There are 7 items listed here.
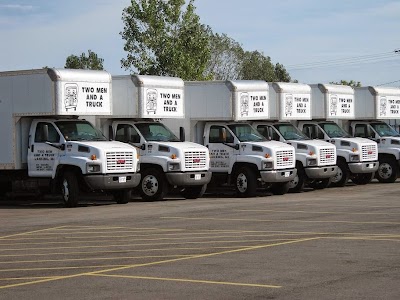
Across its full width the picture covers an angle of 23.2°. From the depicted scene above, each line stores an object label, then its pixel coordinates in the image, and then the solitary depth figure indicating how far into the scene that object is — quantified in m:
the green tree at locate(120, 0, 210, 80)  49.62
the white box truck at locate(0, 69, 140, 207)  23.27
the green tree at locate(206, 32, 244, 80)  77.94
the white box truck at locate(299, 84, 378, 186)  30.42
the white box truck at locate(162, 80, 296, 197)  26.53
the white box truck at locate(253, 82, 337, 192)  28.44
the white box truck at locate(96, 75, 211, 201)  25.14
